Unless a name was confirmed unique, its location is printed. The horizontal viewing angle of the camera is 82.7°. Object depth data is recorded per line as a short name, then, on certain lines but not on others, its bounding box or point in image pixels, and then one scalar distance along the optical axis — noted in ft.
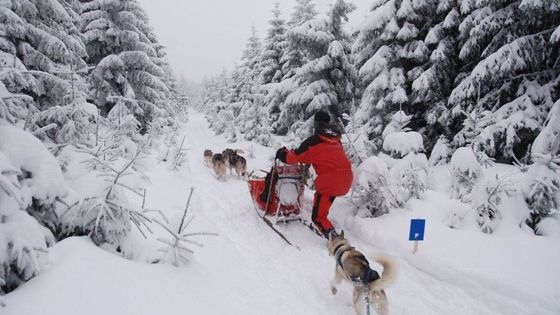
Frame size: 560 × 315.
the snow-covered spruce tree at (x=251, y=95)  70.18
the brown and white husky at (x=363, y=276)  11.34
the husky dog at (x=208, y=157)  43.94
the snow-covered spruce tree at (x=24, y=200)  7.47
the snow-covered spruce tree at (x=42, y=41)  29.89
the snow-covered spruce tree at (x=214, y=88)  171.48
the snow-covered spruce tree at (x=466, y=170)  19.98
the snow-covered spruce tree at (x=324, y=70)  40.42
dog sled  21.12
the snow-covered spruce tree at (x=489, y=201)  17.33
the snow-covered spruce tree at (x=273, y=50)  75.82
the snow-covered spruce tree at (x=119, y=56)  50.78
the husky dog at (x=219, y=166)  36.80
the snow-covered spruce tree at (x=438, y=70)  36.32
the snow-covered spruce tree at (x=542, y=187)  16.85
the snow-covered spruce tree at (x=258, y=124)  68.44
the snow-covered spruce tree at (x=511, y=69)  30.53
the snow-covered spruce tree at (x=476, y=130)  20.94
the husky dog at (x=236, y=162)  36.96
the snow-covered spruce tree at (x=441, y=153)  35.32
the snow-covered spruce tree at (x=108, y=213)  10.50
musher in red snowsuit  18.06
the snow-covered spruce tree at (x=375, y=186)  20.27
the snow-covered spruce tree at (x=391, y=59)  37.50
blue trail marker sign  15.74
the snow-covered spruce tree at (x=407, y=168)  20.84
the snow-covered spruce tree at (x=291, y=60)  48.66
